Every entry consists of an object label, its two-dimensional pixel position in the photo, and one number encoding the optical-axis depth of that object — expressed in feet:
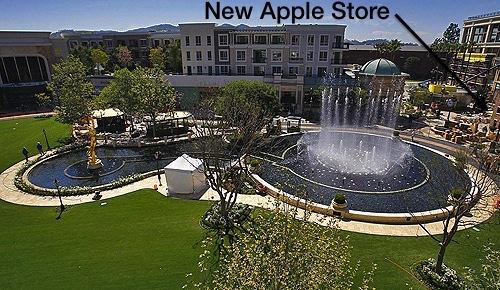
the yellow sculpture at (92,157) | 112.16
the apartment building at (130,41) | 306.64
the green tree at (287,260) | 37.11
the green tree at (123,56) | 280.10
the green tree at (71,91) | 136.87
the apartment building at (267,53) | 192.75
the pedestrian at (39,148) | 124.77
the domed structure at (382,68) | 171.22
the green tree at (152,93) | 135.85
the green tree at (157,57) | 262.47
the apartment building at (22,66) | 200.13
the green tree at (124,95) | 139.03
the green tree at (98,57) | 266.98
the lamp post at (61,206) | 85.14
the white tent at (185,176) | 90.79
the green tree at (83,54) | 264.72
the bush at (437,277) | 56.08
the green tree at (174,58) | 260.01
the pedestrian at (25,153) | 119.29
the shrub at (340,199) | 80.12
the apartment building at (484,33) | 244.63
